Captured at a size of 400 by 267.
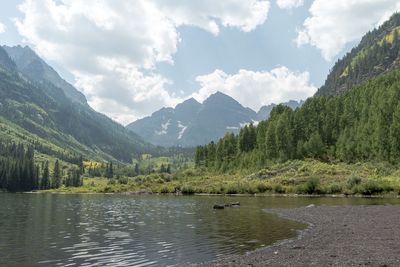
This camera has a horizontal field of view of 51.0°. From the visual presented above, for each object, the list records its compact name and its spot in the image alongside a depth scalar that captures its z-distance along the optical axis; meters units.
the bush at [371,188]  117.12
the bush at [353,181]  123.88
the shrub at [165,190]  173.05
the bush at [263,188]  142.88
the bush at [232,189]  148.38
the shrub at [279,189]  139.00
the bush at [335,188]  126.19
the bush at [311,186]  132.00
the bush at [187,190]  163.88
